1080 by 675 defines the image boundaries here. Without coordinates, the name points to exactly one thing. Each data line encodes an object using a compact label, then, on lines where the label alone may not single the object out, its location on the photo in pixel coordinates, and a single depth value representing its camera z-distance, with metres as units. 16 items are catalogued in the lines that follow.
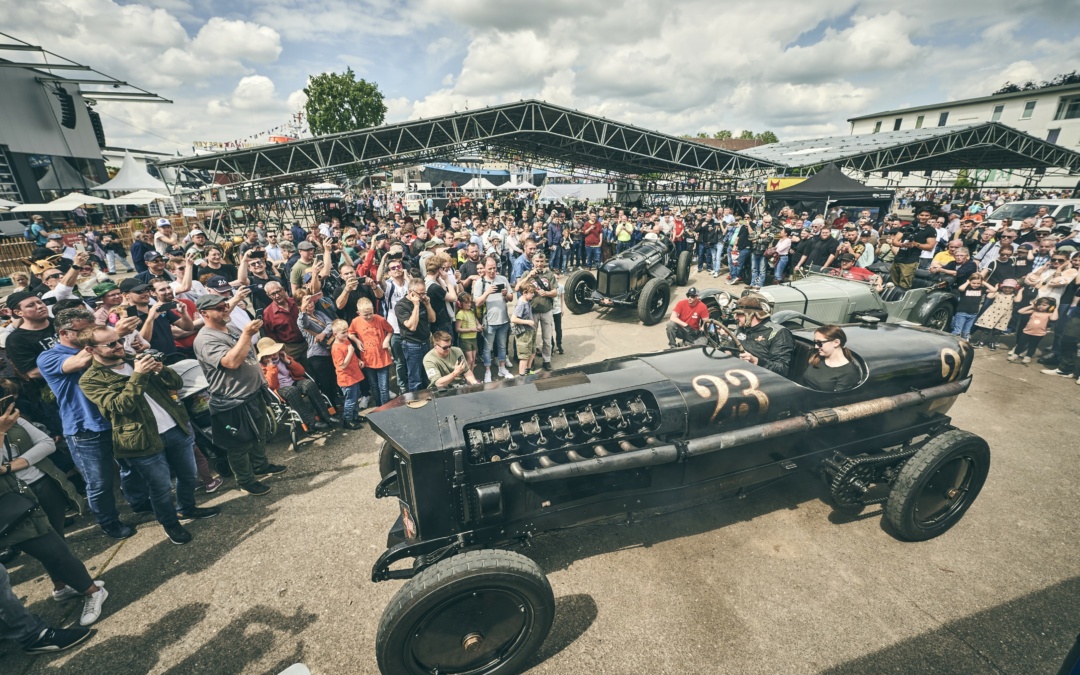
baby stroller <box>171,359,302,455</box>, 3.76
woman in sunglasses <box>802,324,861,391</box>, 3.50
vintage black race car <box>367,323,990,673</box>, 2.39
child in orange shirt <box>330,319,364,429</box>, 4.79
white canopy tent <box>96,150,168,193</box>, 21.67
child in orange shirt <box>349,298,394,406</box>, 4.87
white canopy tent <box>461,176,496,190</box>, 43.45
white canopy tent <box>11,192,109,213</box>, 16.83
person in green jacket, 2.94
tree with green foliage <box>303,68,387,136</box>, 38.50
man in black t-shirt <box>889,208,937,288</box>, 7.60
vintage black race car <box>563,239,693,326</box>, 8.53
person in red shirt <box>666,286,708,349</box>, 5.93
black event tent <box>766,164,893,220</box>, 14.73
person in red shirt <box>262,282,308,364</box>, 4.80
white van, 14.34
